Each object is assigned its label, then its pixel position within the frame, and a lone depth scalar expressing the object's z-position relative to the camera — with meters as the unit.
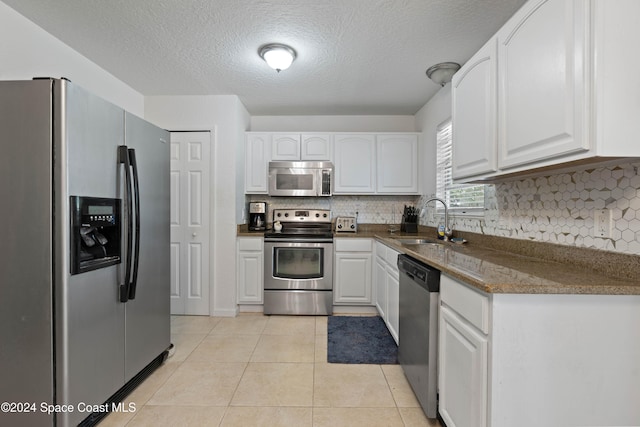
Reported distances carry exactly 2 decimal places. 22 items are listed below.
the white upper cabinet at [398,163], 3.45
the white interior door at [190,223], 3.16
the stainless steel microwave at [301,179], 3.41
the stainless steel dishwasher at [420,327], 1.50
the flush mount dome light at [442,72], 2.39
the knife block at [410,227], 3.31
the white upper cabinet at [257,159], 3.47
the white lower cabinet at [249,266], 3.19
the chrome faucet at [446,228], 2.60
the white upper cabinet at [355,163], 3.47
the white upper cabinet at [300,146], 3.46
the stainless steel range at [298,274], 3.14
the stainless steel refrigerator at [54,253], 1.30
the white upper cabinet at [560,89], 0.96
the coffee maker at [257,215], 3.46
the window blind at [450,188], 2.33
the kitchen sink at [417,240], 2.71
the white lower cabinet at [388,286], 2.35
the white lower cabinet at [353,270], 3.17
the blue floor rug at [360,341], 2.24
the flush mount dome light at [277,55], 2.11
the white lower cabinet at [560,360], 1.02
